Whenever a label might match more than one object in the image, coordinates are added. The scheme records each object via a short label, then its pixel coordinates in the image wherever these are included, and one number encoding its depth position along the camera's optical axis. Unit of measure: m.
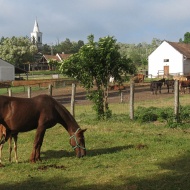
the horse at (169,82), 35.77
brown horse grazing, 9.48
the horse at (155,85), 34.33
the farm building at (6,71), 61.73
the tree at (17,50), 85.00
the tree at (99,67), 15.88
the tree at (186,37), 127.29
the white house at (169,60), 62.78
